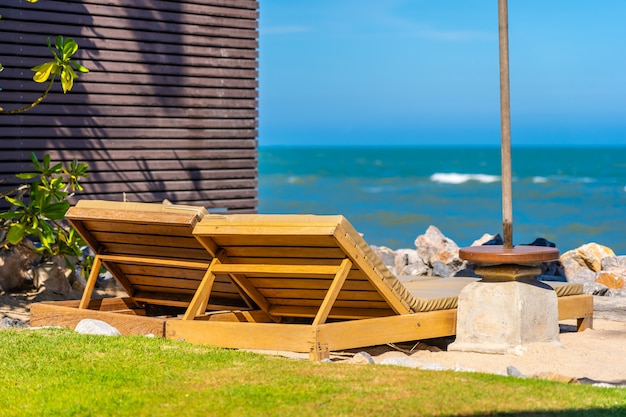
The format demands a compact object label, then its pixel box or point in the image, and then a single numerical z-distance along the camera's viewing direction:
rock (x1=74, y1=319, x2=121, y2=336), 11.70
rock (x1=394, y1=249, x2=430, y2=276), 20.41
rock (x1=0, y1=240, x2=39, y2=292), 16.75
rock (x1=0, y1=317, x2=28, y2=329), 13.31
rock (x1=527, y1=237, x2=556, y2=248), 19.42
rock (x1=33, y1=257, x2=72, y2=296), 16.84
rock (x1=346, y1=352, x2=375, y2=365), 10.58
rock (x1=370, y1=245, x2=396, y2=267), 23.36
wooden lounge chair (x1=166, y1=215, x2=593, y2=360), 10.57
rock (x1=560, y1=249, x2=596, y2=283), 18.52
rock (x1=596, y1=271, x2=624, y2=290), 18.72
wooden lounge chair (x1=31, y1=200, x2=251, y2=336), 11.71
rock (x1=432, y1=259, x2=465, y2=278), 19.33
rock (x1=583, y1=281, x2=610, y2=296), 17.06
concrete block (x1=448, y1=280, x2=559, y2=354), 11.77
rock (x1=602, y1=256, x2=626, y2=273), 20.30
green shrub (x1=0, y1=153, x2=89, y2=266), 14.51
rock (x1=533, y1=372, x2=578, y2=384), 9.17
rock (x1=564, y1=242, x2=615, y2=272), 20.92
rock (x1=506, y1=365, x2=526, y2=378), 9.65
